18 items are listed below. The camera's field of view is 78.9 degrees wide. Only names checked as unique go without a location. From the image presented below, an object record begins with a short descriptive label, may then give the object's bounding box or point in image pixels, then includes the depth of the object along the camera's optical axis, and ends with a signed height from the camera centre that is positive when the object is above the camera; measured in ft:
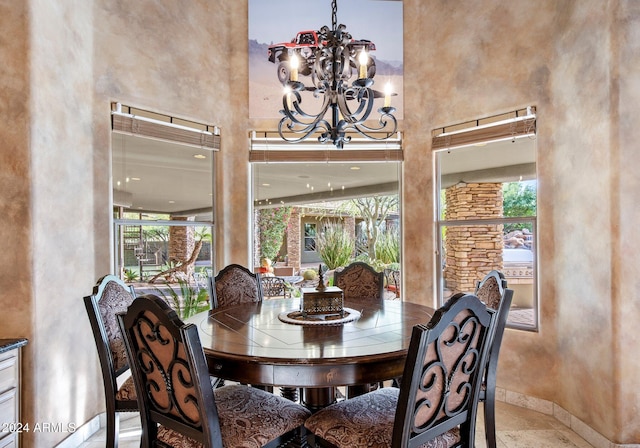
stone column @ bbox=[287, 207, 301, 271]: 13.28 -0.49
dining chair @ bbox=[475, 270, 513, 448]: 6.79 -2.56
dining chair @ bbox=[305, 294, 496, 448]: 4.70 -2.26
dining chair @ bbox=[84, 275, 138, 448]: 6.59 -2.23
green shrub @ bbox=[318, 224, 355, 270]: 12.78 -0.71
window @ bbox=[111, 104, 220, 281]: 10.11 +0.95
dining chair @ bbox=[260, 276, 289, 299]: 12.66 -1.97
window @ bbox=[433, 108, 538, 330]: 10.41 +0.51
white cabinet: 6.61 -2.84
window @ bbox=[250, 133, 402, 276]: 12.42 +0.85
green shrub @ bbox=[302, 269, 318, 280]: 12.81 -1.63
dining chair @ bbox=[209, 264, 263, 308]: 9.75 -1.56
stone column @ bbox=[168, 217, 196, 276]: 11.37 -0.47
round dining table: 5.24 -1.80
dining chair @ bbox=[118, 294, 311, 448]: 4.79 -2.27
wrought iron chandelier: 7.18 +2.72
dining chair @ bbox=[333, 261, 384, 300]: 10.65 -1.58
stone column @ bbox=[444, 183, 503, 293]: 11.19 -0.39
